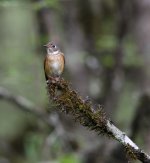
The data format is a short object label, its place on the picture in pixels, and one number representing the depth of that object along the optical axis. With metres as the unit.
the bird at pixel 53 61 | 13.86
